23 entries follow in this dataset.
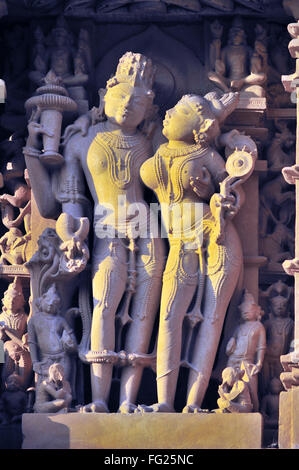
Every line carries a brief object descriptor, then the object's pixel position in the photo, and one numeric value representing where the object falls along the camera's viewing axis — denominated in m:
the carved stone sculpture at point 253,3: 15.59
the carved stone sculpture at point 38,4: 15.66
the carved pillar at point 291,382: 14.48
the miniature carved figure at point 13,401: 15.36
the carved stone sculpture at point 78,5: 15.70
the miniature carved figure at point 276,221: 15.62
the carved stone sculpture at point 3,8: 15.38
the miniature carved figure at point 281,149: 15.70
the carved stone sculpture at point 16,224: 15.70
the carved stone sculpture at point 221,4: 15.60
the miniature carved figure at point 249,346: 14.93
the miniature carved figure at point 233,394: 14.76
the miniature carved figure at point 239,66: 15.53
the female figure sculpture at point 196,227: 14.96
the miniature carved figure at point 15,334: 15.45
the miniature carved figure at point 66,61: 15.66
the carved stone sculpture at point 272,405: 15.17
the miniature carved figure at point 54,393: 14.76
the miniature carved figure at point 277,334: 15.23
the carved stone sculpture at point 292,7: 15.18
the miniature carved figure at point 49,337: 14.98
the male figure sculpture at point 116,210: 14.96
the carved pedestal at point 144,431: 14.61
